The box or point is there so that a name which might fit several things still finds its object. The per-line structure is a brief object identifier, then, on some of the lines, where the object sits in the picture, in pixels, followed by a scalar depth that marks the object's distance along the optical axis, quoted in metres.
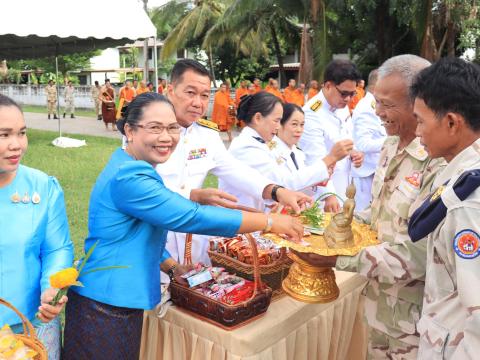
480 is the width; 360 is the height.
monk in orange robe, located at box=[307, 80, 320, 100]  12.91
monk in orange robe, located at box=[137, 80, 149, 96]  14.83
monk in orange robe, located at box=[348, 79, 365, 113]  10.59
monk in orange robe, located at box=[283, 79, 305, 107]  13.73
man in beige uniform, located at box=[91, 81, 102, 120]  19.88
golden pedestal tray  1.84
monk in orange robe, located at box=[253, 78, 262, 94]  15.24
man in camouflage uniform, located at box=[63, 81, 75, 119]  20.70
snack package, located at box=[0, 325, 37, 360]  1.32
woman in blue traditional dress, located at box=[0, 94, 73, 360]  1.66
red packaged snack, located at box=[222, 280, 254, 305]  1.84
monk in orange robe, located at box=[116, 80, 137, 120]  15.39
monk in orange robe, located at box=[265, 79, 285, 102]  14.16
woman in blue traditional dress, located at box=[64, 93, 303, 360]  1.69
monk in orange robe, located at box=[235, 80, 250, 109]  14.78
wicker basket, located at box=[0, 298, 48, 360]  1.38
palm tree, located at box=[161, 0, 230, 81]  24.44
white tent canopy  6.80
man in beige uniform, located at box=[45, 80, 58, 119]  19.16
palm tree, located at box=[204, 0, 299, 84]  17.13
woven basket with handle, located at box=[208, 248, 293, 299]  2.01
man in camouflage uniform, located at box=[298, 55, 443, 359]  1.73
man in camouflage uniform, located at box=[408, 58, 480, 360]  1.17
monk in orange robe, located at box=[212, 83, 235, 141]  13.43
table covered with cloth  1.84
